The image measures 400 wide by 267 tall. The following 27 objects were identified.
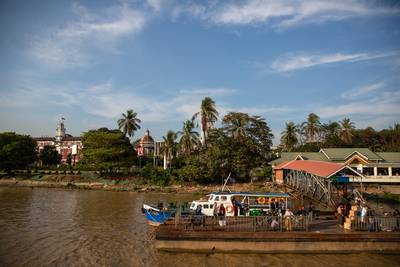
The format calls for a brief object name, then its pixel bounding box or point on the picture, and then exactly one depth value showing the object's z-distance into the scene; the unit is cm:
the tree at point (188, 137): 5856
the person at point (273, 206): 2187
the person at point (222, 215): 1772
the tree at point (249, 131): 5388
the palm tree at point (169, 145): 6506
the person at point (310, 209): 2055
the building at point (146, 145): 11394
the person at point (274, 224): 1739
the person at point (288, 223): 1758
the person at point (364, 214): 1783
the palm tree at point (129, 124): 6675
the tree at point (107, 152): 5753
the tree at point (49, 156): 9000
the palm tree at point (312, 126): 7432
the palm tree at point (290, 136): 6744
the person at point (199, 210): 2090
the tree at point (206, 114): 5806
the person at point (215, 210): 2051
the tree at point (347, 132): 7281
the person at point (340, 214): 1925
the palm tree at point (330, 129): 8166
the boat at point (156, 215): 2264
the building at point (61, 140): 13600
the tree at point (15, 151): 6284
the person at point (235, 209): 2075
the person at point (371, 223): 1775
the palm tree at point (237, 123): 5403
